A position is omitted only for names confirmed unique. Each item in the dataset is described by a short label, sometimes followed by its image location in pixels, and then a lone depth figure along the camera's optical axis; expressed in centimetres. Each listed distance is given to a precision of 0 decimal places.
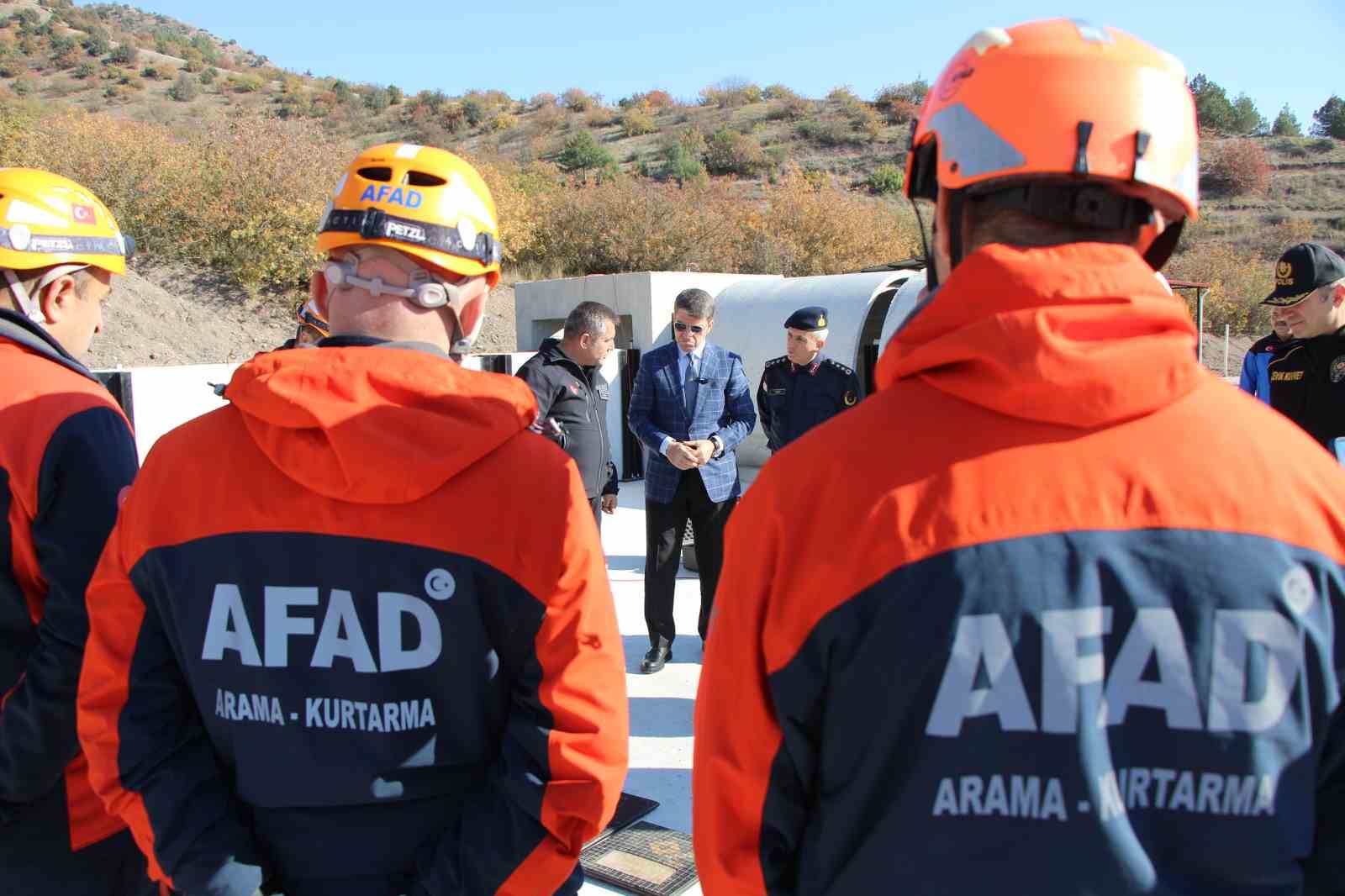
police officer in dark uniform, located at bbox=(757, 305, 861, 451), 568
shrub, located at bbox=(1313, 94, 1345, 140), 5100
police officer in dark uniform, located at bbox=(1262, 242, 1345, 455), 452
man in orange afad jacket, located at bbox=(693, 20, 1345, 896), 106
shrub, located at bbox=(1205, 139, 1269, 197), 4459
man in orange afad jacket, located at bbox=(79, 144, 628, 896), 147
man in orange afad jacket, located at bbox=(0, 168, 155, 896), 185
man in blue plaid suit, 530
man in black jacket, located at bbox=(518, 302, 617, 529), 518
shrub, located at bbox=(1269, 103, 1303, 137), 5297
